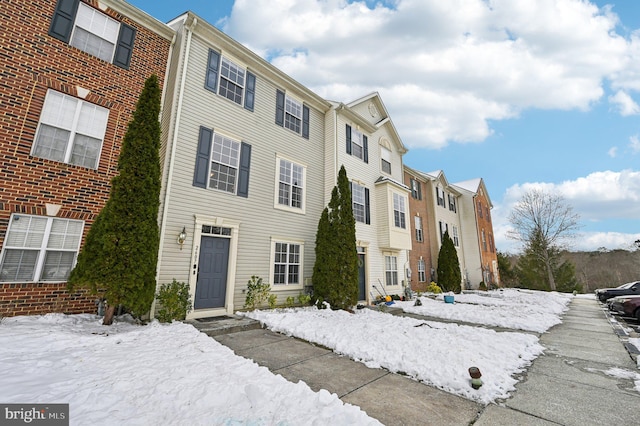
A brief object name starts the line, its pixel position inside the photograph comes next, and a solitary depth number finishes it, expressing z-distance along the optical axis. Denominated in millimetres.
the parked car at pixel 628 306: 9766
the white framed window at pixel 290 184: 10102
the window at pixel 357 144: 13055
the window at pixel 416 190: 19658
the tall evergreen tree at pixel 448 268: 17578
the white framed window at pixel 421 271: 17853
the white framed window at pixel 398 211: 13789
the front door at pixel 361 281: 11906
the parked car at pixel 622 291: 15852
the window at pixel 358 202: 12664
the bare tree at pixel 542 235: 27781
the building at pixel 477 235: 23344
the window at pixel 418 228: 18777
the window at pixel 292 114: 10617
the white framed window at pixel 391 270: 13391
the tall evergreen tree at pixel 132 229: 5379
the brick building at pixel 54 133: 5766
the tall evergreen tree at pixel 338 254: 9078
